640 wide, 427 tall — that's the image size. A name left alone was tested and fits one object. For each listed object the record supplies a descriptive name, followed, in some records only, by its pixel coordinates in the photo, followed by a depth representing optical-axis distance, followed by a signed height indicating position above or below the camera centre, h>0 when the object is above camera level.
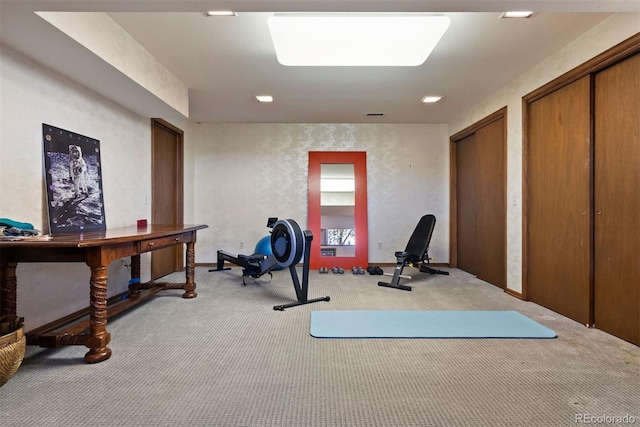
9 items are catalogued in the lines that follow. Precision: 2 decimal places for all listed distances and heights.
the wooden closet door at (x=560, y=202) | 2.67 +0.08
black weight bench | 4.04 -0.55
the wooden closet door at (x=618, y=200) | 2.25 +0.07
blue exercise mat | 2.42 -0.99
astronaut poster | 2.52 +0.29
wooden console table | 1.91 -0.34
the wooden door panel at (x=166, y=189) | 4.29 +0.36
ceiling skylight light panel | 2.54 +1.60
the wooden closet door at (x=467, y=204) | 4.68 +0.10
